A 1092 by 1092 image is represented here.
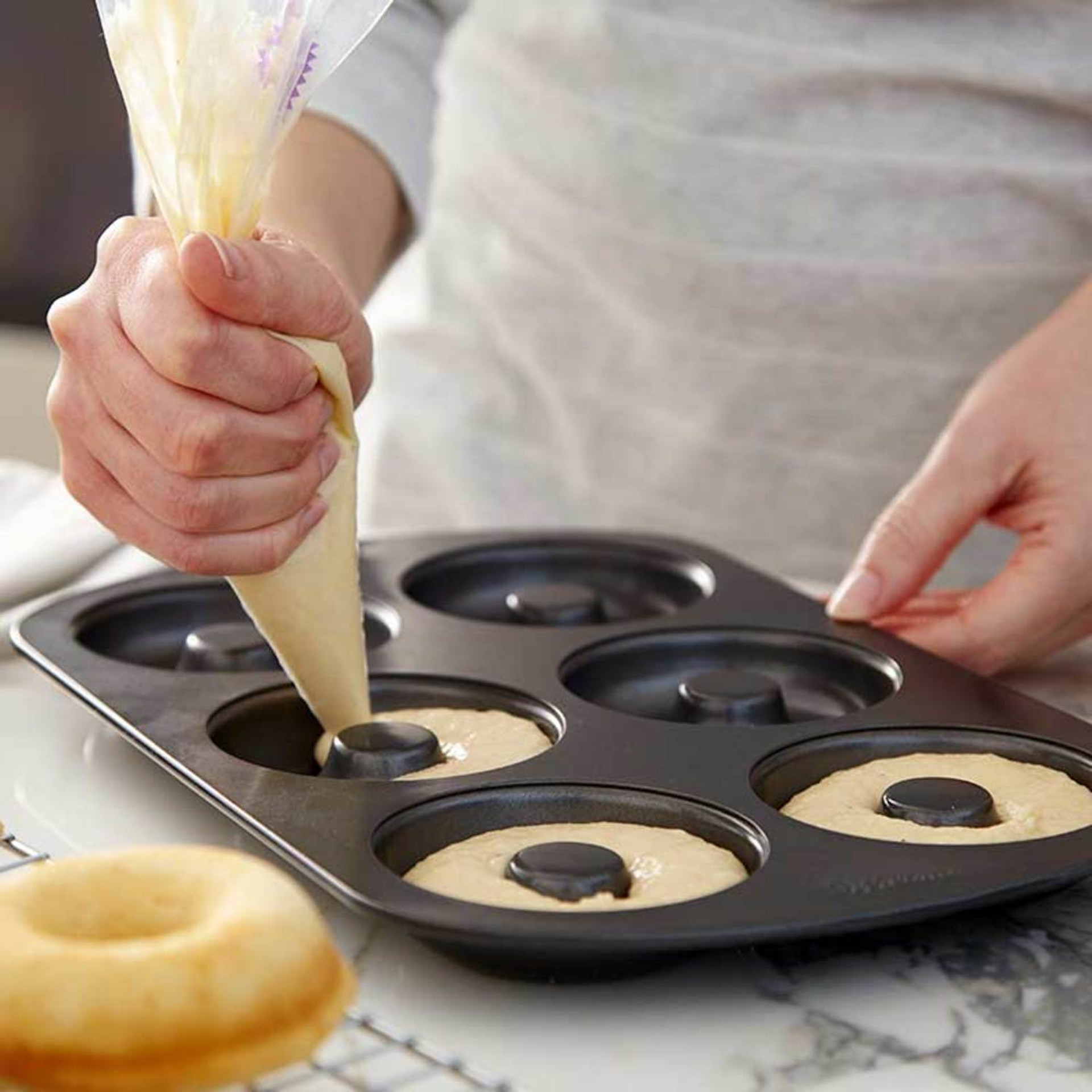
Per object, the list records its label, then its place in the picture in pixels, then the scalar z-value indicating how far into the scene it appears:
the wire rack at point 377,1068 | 0.63
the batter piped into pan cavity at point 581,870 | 0.70
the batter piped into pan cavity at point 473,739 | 0.78
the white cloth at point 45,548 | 0.94
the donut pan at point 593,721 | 0.69
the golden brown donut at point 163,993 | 0.60
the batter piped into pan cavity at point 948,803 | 0.74
